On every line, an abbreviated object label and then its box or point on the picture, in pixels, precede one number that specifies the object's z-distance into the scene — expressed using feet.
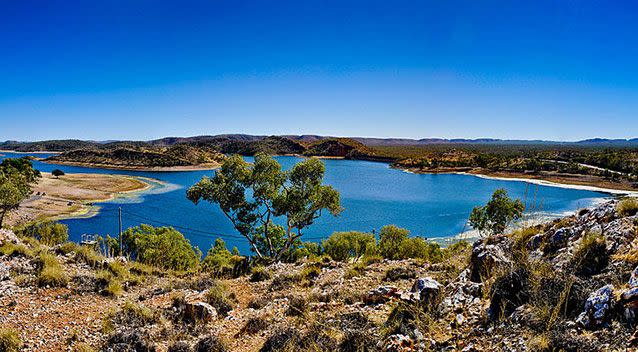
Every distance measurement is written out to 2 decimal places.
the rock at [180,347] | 21.29
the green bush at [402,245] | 69.36
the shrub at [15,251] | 34.42
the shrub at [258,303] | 27.78
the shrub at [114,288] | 30.45
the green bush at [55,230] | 86.00
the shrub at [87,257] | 36.61
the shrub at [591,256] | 17.29
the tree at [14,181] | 99.91
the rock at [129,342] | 21.57
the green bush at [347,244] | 85.07
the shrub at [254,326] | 23.39
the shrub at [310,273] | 35.19
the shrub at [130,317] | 24.26
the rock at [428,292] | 20.06
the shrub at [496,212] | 83.25
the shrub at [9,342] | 20.74
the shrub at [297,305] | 25.21
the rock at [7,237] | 36.94
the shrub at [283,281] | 32.74
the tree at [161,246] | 79.20
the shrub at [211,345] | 21.20
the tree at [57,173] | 279.57
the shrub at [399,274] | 31.25
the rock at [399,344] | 16.07
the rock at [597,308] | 12.86
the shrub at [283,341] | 19.39
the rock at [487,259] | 21.21
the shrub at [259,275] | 36.04
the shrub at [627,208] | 20.57
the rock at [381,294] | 23.77
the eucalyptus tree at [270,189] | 55.77
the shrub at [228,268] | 39.40
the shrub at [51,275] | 29.91
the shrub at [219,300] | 26.91
